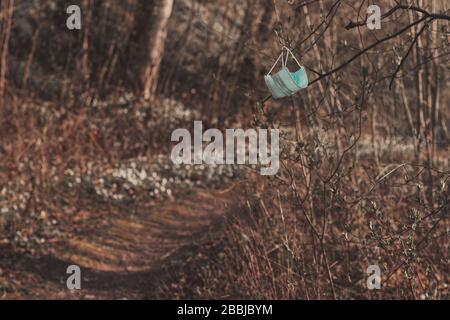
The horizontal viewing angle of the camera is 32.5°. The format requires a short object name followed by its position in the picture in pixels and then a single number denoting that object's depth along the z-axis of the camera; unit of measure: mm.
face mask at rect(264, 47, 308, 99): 4672
